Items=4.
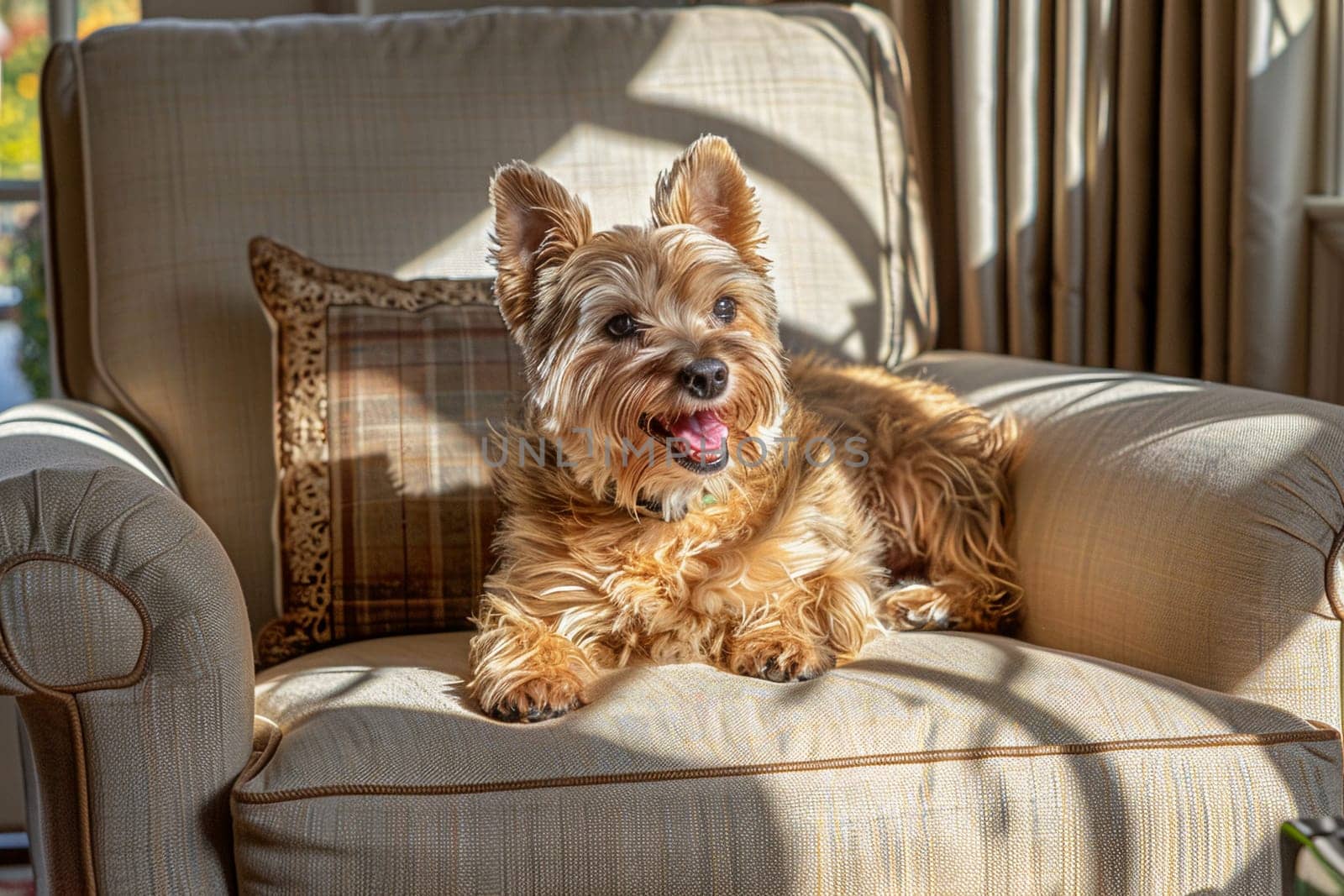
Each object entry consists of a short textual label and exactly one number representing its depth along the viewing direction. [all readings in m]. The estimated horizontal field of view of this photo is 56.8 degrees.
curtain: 2.42
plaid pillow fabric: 1.97
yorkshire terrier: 1.58
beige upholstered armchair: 1.33
